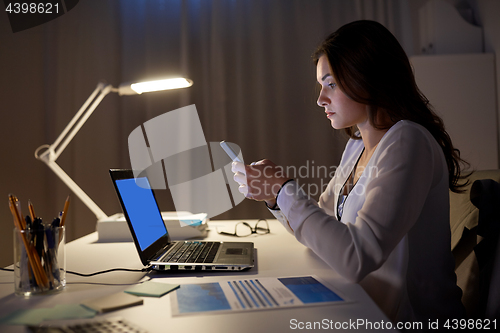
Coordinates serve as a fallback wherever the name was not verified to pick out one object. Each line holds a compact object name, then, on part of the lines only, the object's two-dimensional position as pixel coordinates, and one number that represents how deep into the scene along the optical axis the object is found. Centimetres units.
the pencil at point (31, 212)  71
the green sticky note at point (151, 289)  62
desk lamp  130
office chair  77
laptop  77
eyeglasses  130
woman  68
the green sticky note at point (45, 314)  52
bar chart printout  56
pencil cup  64
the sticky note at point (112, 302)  55
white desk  51
